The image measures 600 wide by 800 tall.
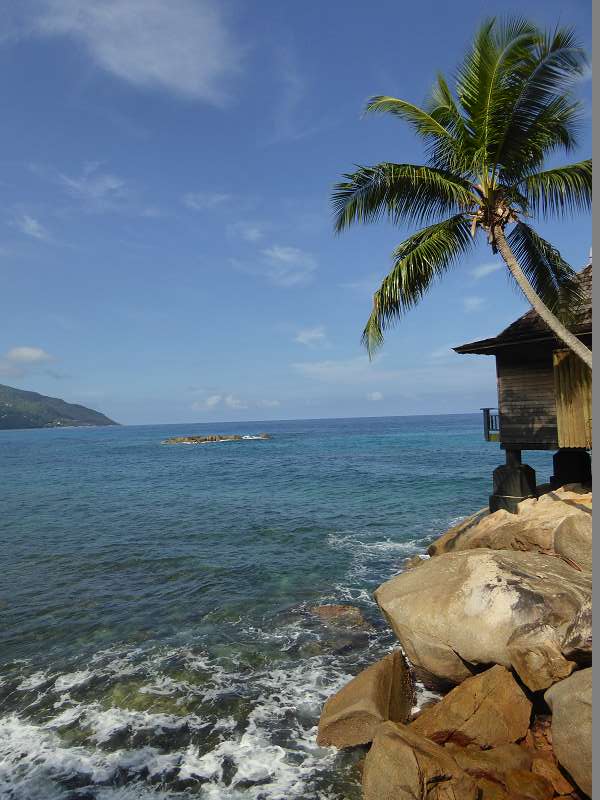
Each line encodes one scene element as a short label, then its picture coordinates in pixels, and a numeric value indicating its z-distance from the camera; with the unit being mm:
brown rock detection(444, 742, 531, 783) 5738
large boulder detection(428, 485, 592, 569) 11206
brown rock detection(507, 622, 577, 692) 6965
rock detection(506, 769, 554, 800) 5488
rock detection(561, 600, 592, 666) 7059
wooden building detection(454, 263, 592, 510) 14031
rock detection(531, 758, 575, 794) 5629
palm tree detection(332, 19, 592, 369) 10688
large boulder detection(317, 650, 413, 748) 7176
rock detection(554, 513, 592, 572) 9656
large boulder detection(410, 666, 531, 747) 6473
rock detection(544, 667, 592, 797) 5430
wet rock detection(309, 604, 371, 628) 11672
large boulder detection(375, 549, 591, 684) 7465
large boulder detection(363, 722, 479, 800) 5434
